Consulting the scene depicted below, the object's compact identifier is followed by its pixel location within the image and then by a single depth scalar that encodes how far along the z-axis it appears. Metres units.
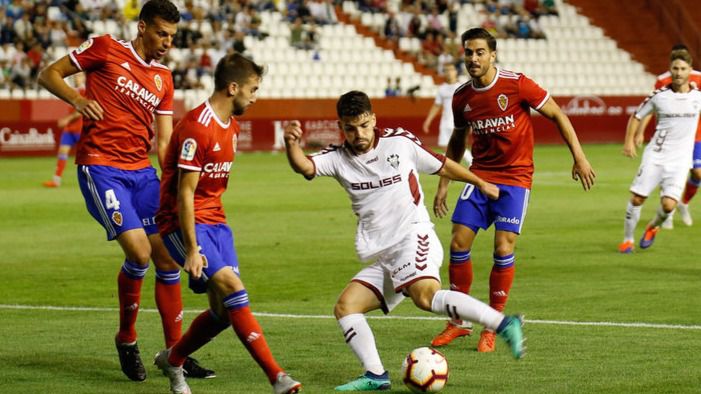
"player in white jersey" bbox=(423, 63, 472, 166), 28.19
